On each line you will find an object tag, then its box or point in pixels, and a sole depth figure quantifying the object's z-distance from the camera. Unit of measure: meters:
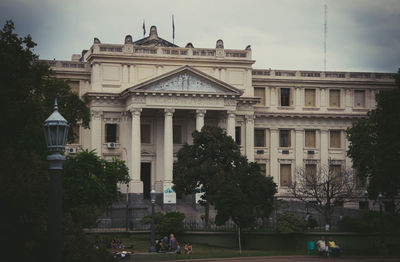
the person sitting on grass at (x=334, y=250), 40.28
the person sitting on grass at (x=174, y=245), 41.44
